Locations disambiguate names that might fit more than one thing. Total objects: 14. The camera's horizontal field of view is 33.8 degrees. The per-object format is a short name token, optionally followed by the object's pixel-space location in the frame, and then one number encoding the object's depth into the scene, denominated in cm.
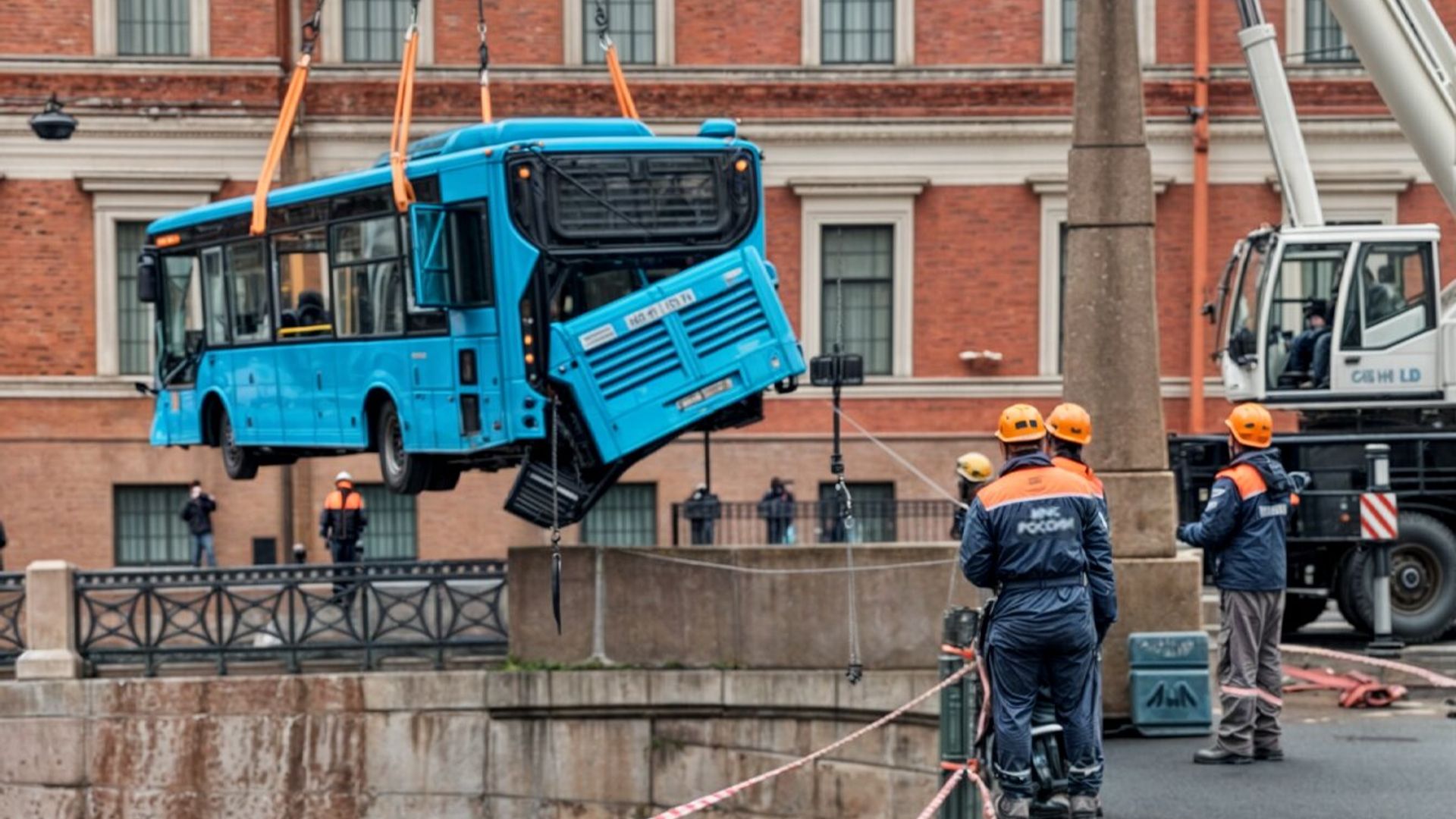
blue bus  1886
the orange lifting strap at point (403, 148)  1967
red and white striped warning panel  2017
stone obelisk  1559
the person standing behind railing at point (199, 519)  3136
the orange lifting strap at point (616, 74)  2058
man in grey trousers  1363
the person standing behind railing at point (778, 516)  2981
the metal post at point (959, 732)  1154
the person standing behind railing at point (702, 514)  2739
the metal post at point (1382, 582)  2019
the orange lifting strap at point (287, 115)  2023
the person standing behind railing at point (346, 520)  2520
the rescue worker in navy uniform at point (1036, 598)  1091
